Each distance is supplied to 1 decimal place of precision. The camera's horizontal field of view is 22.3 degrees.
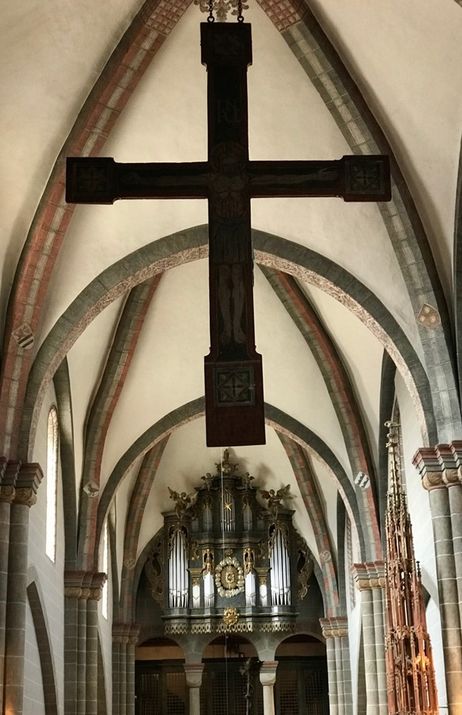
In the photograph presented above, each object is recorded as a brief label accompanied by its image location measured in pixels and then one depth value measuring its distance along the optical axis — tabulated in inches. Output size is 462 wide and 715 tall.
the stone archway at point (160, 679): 1155.9
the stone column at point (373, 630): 819.4
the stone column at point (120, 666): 1043.9
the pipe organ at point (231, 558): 1100.5
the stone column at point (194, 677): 1106.1
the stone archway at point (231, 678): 1155.3
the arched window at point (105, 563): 983.6
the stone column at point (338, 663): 1015.0
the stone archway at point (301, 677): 1149.7
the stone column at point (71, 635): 808.3
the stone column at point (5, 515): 596.1
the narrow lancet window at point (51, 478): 780.6
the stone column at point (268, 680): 1104.2
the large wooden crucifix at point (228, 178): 321.1
